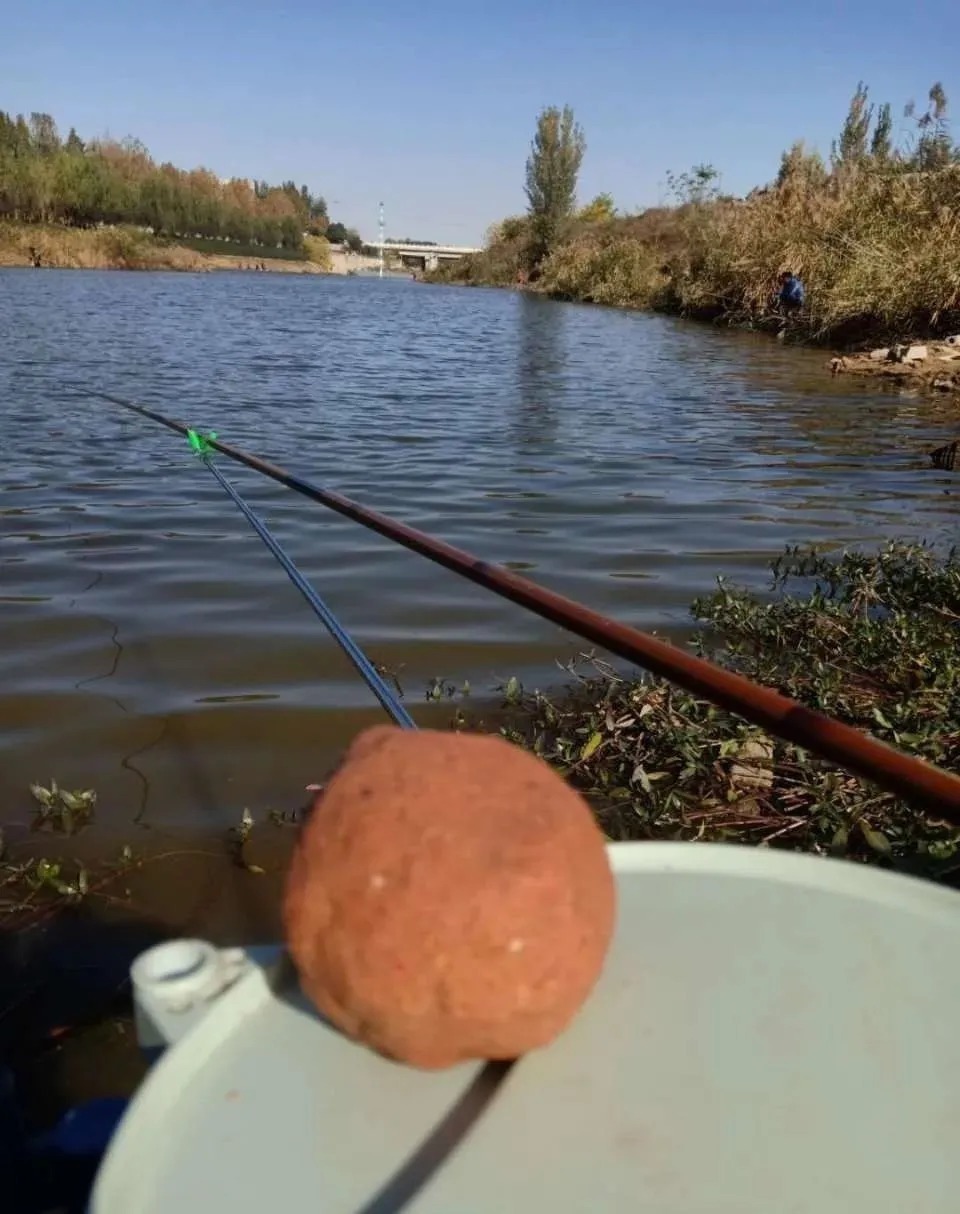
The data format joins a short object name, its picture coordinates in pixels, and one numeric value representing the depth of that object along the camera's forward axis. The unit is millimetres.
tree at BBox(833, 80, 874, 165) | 38594
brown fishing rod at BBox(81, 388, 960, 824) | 1038
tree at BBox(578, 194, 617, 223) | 67075
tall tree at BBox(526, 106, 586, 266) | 57688
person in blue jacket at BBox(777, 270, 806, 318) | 19750
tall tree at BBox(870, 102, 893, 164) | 35422
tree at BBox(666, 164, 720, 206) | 34156
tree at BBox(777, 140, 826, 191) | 23469
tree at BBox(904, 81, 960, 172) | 18266
